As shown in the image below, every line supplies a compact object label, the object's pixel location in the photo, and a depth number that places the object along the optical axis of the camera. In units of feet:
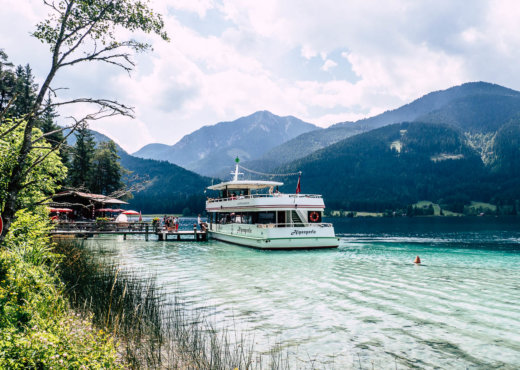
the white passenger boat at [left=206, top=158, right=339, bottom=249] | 104.12
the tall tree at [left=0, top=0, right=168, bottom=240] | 27.02
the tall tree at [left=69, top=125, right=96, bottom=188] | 219.20
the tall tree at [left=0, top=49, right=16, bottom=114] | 165.66
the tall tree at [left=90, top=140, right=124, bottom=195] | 241.14
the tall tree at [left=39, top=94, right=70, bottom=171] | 200.19
